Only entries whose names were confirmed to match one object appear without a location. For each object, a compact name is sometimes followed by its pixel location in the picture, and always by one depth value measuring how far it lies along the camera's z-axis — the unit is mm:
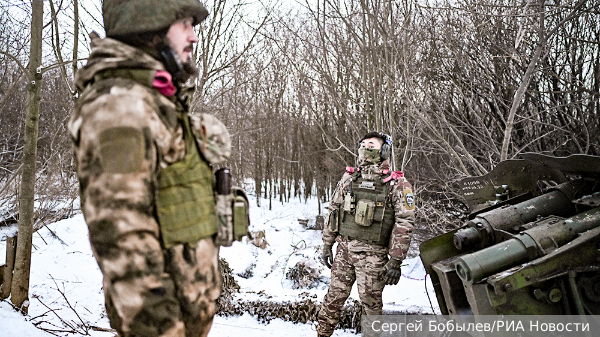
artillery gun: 2541
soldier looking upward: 3717
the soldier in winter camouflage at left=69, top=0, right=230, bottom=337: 1304
